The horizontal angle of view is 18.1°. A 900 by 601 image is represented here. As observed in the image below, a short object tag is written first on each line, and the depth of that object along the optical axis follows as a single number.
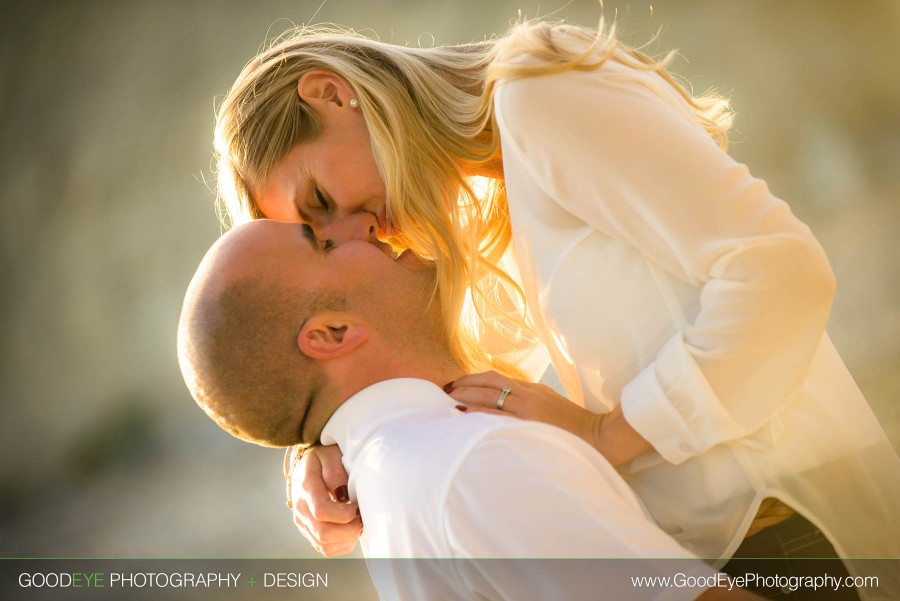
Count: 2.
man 2.32
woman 2.43
